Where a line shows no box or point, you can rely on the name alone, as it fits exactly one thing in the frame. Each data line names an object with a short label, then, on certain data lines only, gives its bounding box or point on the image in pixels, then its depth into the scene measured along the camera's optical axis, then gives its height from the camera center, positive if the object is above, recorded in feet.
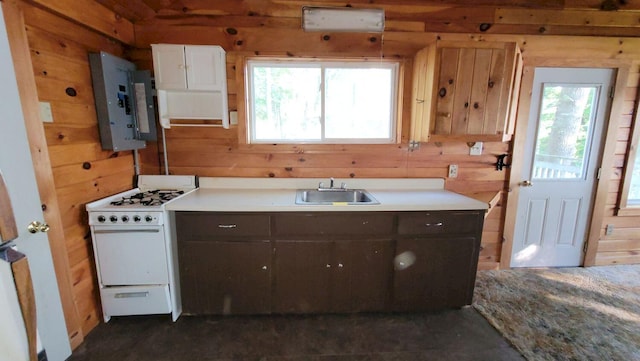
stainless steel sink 7.94 -1.78
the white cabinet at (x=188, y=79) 6.84 +1.30
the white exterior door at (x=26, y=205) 4.16 -1.20
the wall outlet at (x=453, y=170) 8.46 -1.14
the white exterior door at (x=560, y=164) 8.30 -0.99
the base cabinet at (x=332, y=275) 6.54 -3.37
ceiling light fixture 7.33 +2.93
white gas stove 6.07 -2.73
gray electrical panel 6.33 +0.71
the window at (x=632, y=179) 8.59 -1.50
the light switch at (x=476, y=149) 8.39 -0.51
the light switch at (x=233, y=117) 7.84 +0.41
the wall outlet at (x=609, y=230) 9.20 -3.18
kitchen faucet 7.95 -1.56
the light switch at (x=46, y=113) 5.21 +0.36
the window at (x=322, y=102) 8.02 +0.87
